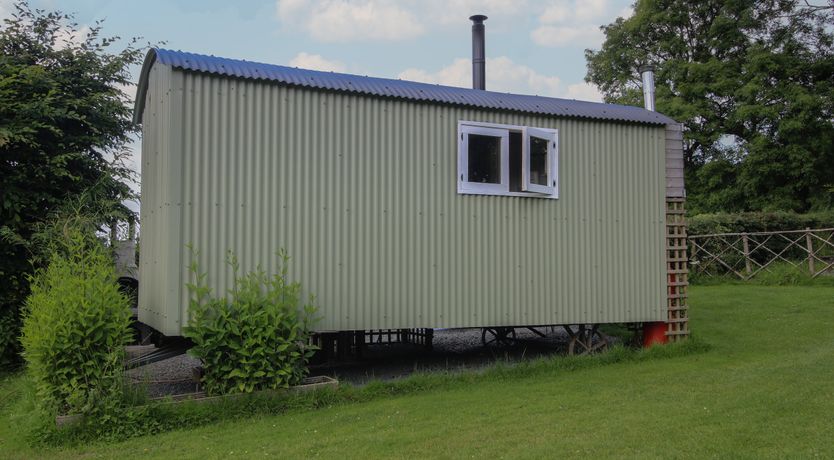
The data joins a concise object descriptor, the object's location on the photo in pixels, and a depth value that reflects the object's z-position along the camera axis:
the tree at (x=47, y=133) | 9.29
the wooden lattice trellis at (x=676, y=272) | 8.46
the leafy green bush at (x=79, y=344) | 5.45
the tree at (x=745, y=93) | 20.72
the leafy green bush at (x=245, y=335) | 5.96
